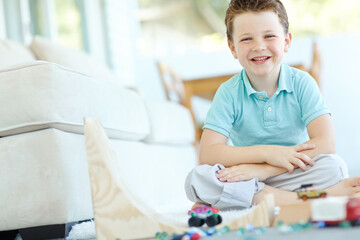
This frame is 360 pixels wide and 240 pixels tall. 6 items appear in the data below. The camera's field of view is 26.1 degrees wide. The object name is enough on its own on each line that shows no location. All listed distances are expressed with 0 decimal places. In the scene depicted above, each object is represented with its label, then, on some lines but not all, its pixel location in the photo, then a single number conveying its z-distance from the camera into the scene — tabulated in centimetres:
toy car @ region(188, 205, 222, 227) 168
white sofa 192
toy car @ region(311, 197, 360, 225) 150
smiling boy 201
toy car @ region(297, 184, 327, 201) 167
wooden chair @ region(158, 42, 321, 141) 385
